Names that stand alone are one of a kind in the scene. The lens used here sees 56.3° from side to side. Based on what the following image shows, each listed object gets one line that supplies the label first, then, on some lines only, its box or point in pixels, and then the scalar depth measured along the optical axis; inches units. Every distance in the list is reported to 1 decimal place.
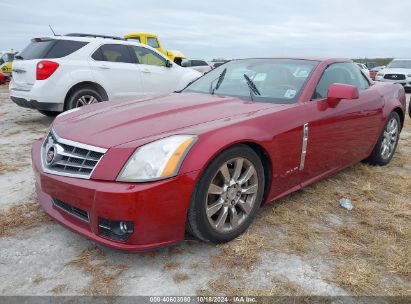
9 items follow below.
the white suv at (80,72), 252.2
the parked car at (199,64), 740.6
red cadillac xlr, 90.0
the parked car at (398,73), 636.7
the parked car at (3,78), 649.0
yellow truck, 568.4
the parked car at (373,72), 853.8
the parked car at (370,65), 1230.0
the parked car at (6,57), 912.2
